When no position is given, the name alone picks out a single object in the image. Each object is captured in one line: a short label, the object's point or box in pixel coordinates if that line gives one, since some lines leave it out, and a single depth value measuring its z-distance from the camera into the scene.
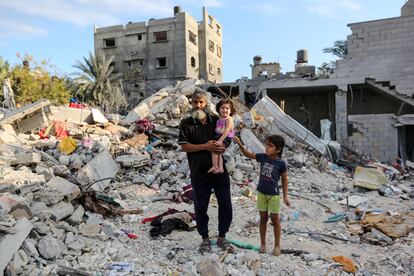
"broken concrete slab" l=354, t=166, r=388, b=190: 7.84
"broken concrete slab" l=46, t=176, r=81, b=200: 4.54
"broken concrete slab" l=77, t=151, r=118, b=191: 6.26
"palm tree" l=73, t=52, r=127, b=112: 25.86
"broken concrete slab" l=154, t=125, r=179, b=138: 9.97
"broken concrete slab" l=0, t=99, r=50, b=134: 8.71
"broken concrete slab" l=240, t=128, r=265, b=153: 8.95
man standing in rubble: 3.39
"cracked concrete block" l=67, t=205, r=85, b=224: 4.16
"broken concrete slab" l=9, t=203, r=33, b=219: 3.75
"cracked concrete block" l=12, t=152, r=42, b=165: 6.39
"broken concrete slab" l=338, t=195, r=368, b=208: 6.51
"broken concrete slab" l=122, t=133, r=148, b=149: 8.98
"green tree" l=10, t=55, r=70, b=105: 20.12
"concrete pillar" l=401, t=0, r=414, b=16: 16.31
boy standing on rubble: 3.51
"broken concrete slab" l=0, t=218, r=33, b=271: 3.01
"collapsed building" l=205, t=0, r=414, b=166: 13.23
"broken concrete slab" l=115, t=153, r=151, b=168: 7.55
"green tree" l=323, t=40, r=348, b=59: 23.19
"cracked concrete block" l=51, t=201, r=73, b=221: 4.03
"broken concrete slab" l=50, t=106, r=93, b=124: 9.74
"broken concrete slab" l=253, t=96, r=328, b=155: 10.92
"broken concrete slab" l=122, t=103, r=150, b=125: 10.73
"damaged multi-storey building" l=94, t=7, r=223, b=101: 30.80
